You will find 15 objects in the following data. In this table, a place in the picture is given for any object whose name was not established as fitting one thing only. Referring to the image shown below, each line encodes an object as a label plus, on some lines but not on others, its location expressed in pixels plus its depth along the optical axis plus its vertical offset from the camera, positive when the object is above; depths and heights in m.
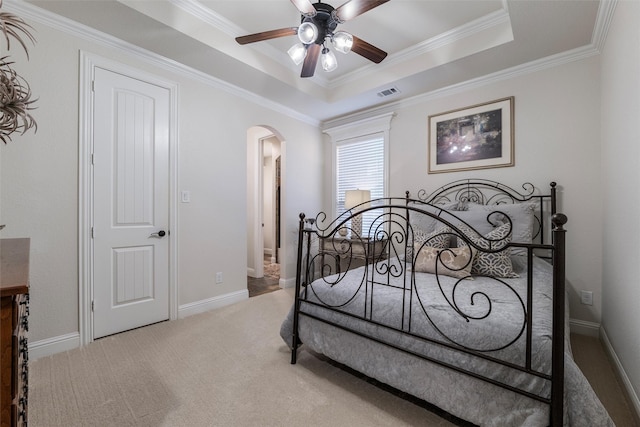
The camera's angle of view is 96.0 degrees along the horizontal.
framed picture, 3.07 +0.86
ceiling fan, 1.92 +1.33
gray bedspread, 1.24 -0.69
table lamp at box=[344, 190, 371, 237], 3.96 +0.22
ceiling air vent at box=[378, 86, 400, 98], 3.50 +1.51
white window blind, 4.16 +0.67
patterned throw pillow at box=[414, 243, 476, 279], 2.17 -0.37
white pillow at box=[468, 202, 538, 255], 2.55 -0.04
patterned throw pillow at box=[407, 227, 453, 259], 2.54 -0.24
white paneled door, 2.52 +0.09
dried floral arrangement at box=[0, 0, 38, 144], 1.12 +0.45
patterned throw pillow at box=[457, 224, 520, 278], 2.18 -0.38
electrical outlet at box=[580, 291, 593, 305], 2.60 -0.77
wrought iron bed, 1.23 -0.58
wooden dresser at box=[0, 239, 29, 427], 0.68 -0.31
